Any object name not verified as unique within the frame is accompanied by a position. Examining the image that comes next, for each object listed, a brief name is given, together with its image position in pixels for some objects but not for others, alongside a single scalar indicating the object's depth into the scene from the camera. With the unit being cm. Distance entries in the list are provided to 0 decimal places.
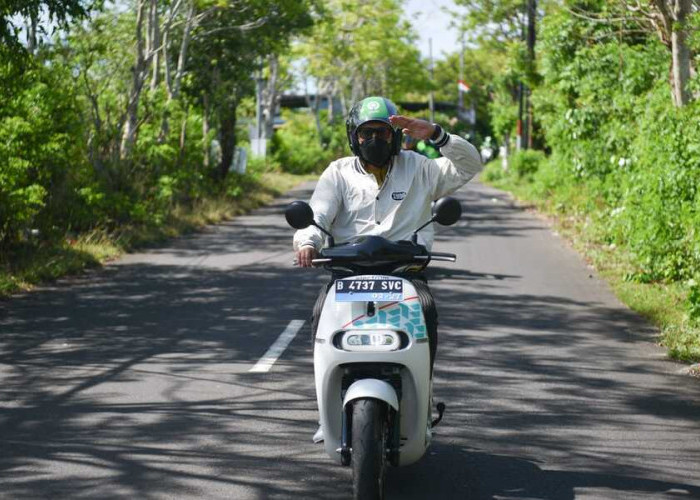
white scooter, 525
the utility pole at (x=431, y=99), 8289
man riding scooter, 585
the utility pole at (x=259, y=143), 4659
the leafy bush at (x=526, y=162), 4066
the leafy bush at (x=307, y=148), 5578
